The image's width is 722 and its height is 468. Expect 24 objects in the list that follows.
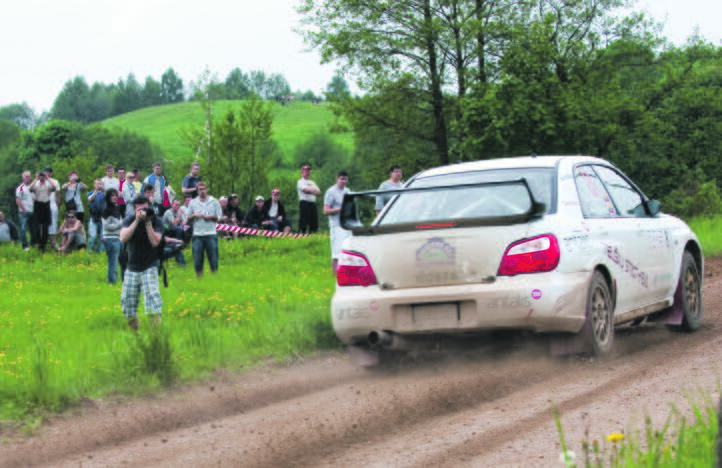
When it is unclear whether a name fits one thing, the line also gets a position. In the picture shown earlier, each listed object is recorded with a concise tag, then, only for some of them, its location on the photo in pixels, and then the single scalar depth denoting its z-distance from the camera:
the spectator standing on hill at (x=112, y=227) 18.77
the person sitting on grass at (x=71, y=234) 25.34
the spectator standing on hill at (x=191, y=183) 25.44
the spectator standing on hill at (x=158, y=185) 24.92
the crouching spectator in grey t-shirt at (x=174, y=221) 24.67
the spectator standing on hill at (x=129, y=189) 24.61
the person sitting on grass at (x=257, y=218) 28.06
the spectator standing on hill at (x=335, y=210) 17.67
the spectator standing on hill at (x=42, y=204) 24.89
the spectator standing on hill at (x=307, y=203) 23.60
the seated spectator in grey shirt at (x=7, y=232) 29.16
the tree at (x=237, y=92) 180.00
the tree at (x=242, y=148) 56.66
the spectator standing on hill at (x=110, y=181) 25.66
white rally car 8.20
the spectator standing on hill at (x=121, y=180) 25.86
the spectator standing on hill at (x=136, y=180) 25.17
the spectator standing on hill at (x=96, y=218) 24.98
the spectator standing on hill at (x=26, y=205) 25.28
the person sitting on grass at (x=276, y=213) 27.92
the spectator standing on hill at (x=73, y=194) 25.78
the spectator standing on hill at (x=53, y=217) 25.16
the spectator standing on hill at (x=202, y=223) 19.22
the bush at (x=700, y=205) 37.40
